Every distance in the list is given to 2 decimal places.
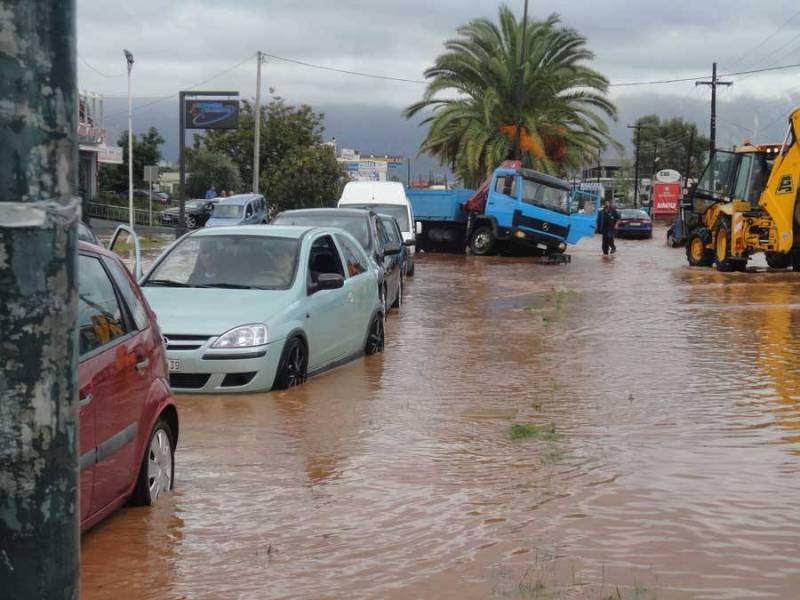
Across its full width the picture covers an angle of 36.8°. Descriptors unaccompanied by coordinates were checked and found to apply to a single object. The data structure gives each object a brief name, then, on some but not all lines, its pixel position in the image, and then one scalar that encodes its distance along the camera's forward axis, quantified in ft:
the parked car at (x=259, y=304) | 32.07
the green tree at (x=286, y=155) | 178.29
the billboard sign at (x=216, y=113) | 156.30
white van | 88.58
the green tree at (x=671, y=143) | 417.69
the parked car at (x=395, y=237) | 60.70
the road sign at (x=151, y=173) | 122.62
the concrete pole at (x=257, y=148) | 172.55
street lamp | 155.74
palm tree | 147.54
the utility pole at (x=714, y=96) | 205.36
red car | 17.69
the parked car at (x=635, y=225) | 186.09
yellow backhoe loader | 86.02
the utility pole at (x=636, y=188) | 331.77
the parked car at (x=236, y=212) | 132.87
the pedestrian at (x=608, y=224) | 132.47
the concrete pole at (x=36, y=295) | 6.33
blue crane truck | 115.65
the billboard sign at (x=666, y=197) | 255.29
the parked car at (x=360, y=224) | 53.69
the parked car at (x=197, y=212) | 165.78
